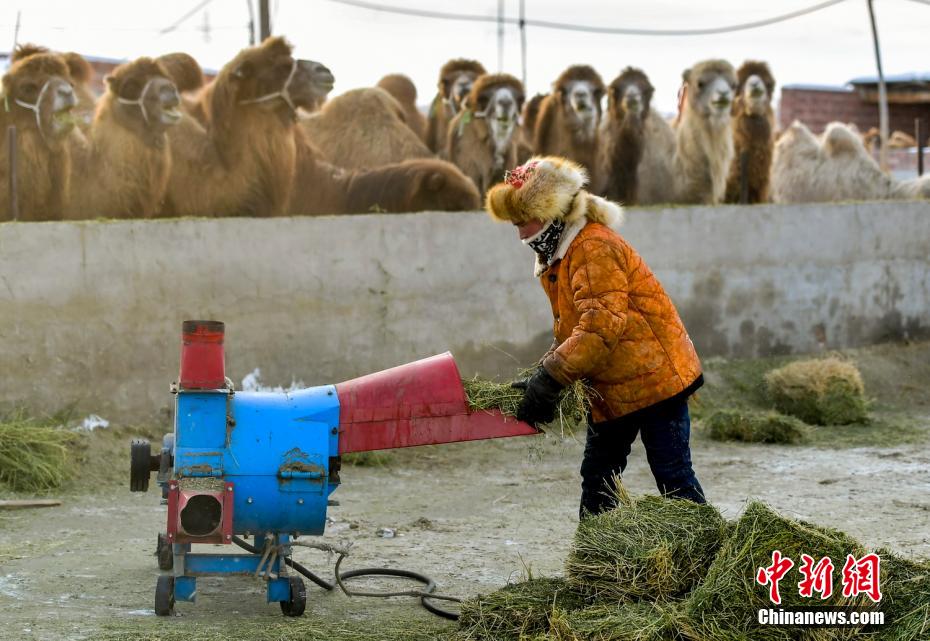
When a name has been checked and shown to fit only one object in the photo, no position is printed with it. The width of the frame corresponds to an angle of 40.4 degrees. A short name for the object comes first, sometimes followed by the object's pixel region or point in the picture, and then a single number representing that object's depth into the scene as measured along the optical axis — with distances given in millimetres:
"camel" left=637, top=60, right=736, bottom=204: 13586
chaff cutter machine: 4758
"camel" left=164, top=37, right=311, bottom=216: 10859
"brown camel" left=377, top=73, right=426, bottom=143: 16066
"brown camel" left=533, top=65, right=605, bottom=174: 13367
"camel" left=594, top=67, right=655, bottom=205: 13336
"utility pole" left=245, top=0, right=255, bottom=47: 13550
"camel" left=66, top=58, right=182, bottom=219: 10305
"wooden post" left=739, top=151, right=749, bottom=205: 12352
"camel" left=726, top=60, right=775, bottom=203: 14305
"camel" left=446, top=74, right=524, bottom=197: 12773
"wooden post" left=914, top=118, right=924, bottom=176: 17139
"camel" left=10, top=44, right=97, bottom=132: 11164
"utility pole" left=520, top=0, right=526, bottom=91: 16688
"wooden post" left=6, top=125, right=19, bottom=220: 8875
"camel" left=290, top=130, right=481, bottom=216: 11055
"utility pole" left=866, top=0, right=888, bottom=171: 19812
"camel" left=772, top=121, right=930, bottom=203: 15984
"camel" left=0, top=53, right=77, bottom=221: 9719
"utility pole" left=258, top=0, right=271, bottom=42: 11977
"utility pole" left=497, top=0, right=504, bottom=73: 17141
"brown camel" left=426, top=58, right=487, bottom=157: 14508
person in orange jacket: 4859
